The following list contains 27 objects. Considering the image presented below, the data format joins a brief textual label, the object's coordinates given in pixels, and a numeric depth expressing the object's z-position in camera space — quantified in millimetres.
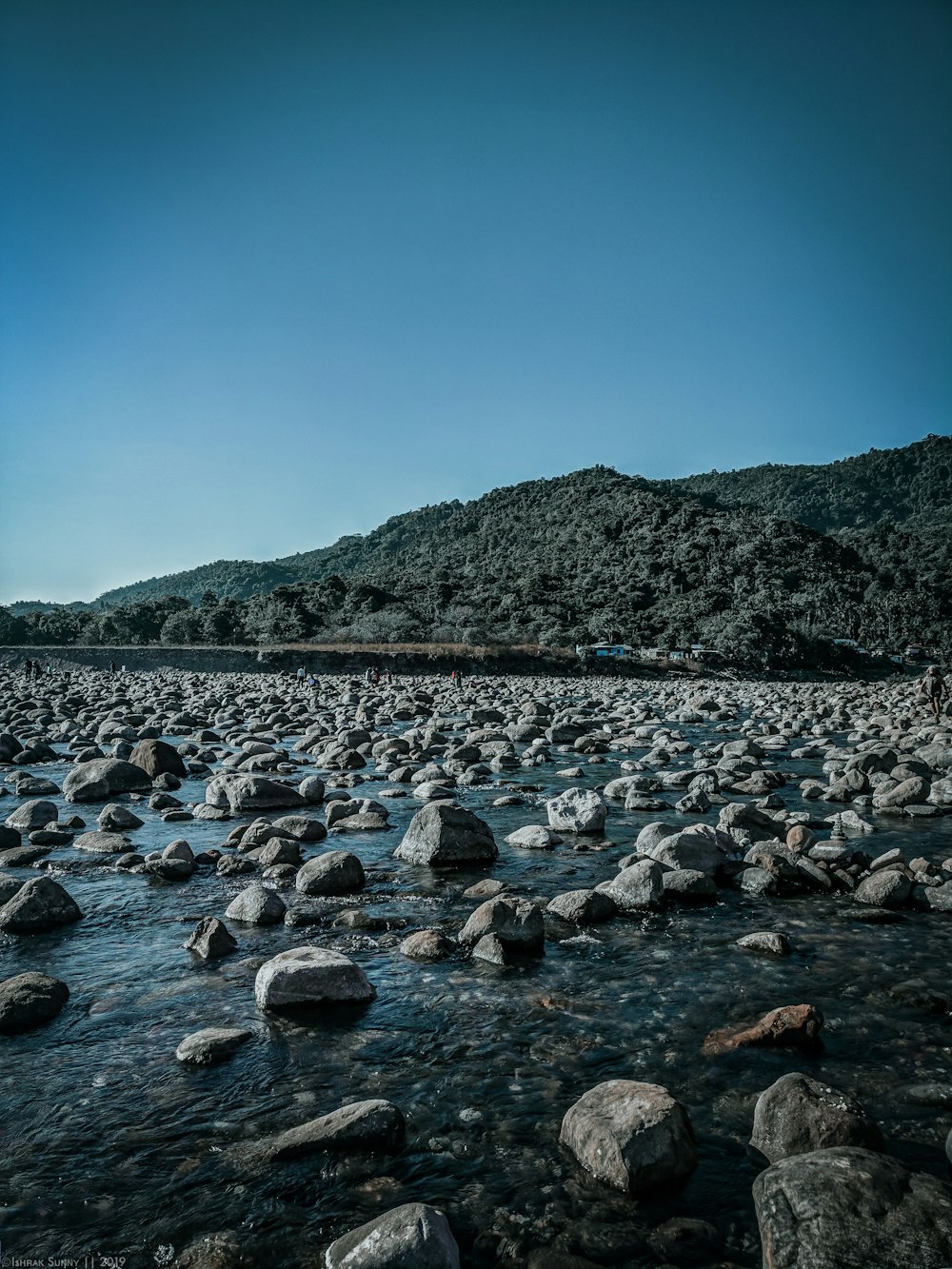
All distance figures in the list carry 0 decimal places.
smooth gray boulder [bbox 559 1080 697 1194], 3521
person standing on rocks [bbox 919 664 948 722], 27766
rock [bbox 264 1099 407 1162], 3771
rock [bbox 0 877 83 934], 6617
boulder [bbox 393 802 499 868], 8805
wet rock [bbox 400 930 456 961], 6094
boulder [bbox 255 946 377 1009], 5207
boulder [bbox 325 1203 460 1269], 2941
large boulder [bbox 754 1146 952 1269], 2893
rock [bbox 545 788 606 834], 10281
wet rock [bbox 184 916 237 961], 6102
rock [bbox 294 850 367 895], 7707
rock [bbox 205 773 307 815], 11680
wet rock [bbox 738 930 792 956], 6137
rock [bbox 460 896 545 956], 6242
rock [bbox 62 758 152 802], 12812
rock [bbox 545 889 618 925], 6879
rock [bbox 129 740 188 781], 14438
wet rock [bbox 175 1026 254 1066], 4629
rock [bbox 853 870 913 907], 7164
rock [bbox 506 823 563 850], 9555
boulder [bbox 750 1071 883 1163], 3635
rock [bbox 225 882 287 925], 6797
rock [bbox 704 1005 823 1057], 4758
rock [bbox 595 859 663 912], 7188
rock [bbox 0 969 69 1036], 4980
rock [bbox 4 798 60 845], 10312
